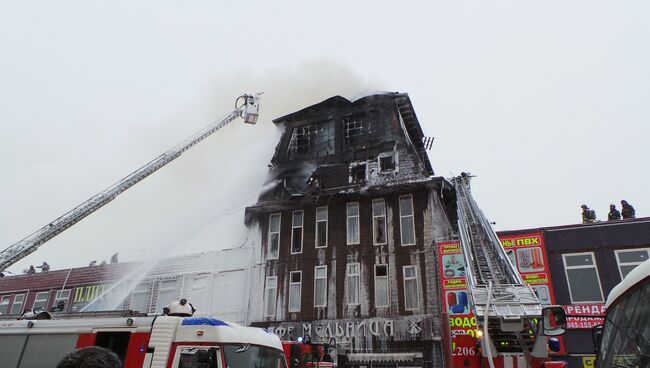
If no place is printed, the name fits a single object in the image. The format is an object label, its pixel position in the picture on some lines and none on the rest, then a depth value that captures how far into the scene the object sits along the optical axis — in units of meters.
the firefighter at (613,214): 20.00
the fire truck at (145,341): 7.19
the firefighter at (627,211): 19.84
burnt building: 19.64
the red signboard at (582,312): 16.91
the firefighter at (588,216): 20.64
